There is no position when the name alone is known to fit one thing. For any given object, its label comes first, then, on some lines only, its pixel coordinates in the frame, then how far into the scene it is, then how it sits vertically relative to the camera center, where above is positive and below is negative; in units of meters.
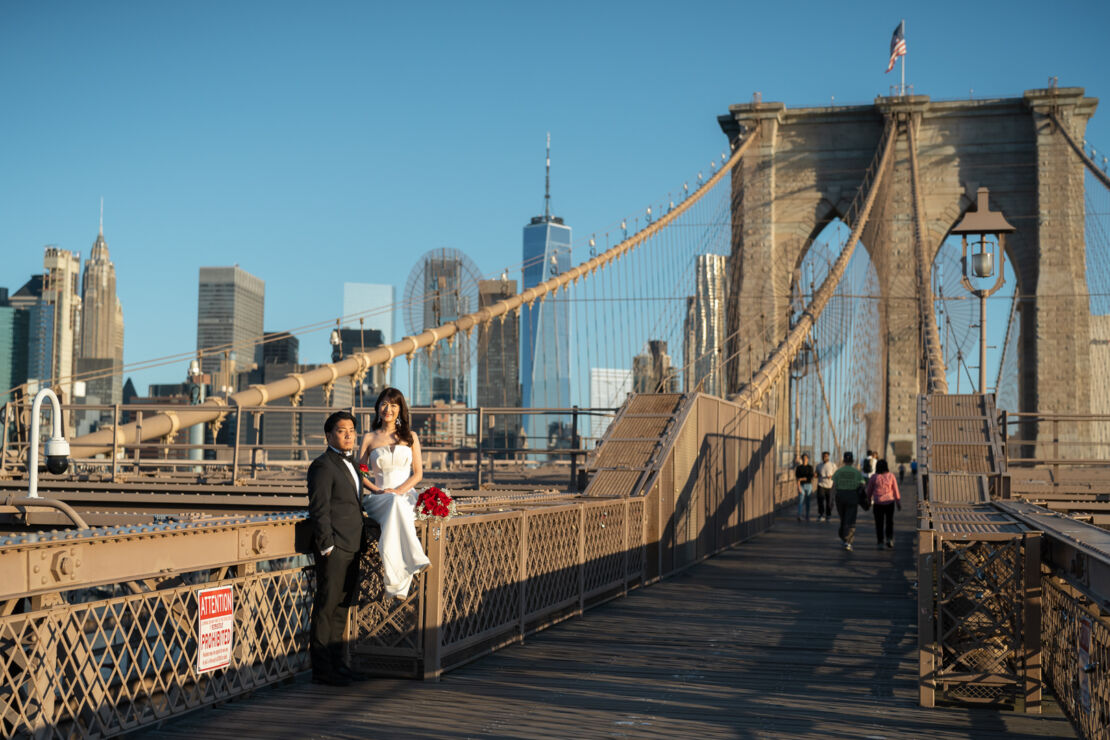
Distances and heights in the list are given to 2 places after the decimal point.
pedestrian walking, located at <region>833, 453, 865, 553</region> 17.62 -0.74
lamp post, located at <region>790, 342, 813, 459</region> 36.60 +2.25
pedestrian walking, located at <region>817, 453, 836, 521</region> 24.39 -0.99
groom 6.71 -0.66
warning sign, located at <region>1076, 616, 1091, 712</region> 5.44 -1.02
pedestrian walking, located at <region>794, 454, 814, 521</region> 25.80 -0.82
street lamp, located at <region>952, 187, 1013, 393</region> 16.03 +3.00
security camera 10.10 -0.15
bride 6.95 -0.29
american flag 43.12 +15.25
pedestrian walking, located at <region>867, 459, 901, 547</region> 17.33 -0.83
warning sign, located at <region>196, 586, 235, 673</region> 5.93 -0.99
